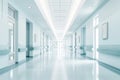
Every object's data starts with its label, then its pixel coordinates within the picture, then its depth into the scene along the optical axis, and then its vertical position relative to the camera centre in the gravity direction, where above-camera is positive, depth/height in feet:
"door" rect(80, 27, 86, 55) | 59.67 +0.19
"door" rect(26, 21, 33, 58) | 49.34 +0.26
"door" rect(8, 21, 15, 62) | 29.60 -0.18
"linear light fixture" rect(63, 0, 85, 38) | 31.16 +7.20
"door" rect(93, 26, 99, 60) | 41.36 -0.62
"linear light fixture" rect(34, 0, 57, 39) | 31.81 +7.21
